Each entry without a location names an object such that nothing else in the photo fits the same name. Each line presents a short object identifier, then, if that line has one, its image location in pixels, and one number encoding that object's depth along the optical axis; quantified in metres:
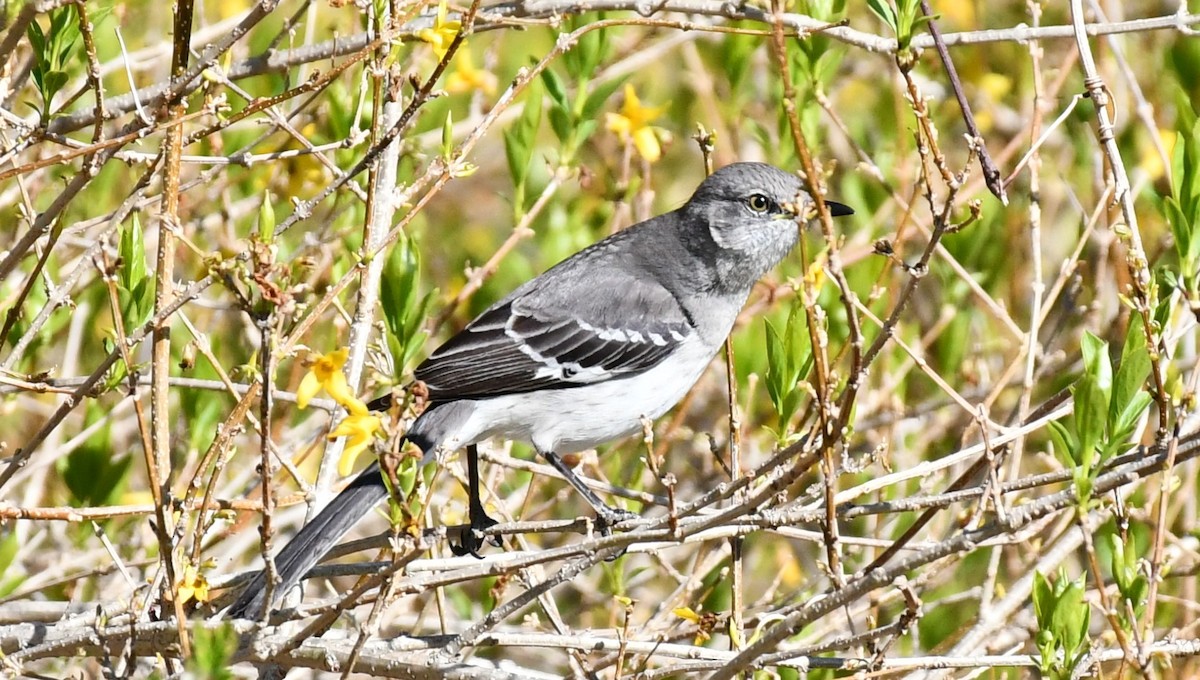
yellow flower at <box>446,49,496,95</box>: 9.85
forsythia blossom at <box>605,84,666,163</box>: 9.55
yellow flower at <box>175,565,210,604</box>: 6.10
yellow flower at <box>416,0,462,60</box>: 6.46
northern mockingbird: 9.24
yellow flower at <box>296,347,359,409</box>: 5.20
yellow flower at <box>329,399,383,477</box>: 5.23
